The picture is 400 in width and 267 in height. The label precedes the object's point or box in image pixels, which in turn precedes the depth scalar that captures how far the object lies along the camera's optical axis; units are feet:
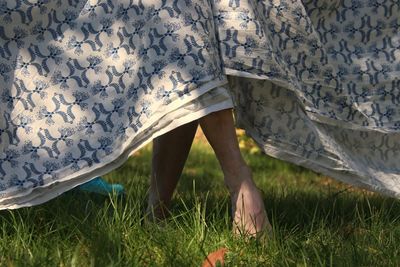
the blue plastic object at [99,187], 11.66
